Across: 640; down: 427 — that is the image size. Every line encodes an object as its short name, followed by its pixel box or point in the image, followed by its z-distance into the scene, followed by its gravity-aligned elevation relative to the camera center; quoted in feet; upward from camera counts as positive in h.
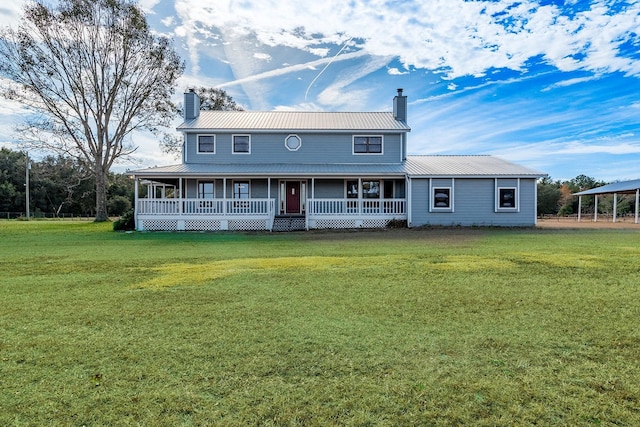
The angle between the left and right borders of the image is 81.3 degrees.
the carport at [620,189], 79.46 +4.38
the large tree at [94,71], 78.54 +30.46
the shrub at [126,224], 64.49 -3.13
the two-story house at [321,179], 63.62 +5.12
